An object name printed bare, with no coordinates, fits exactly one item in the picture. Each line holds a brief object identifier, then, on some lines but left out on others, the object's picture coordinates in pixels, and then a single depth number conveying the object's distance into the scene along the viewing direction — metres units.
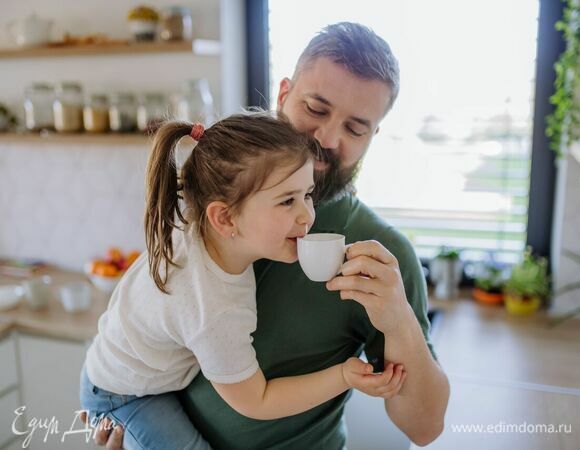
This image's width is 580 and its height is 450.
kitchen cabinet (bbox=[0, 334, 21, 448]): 2.29
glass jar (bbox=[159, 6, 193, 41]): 2.33
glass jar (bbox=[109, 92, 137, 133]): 2.51
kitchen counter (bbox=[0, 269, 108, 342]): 2.19
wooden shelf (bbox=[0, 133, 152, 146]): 2.41
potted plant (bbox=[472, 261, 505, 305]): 2.30
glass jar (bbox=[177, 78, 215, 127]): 2.36
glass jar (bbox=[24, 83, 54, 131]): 2.68
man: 1.14
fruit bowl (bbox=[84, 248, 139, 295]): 2.48
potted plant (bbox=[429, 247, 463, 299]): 2.34
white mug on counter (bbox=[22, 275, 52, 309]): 2.36
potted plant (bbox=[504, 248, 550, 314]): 2.16
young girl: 1.02
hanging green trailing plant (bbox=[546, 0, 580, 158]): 1.77
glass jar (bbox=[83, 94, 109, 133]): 2.51
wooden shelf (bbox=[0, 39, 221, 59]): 2.26
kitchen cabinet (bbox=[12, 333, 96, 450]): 2.26
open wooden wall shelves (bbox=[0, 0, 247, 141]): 2.41
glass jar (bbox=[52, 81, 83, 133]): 2.55
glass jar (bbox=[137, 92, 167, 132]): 2.48
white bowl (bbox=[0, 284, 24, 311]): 2.39
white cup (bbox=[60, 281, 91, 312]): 2.29
